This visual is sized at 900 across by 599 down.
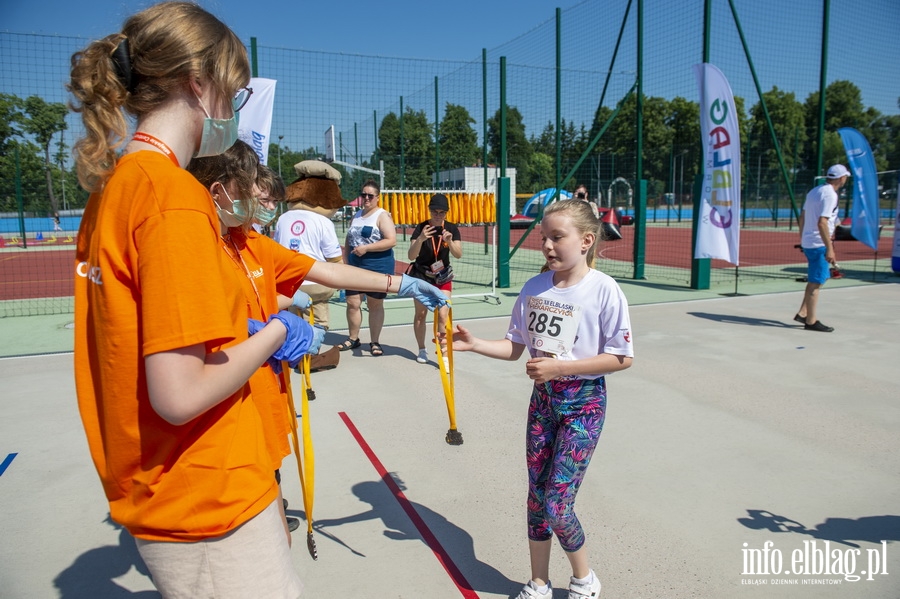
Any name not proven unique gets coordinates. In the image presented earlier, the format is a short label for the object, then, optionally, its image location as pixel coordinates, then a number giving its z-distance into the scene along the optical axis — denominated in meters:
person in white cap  7.31
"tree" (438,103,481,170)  16.89
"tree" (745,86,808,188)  37.91
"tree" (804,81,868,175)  51.16
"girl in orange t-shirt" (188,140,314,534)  1.83
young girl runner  2.36
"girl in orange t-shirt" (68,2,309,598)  1.11
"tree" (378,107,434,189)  19.45
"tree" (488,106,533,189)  13.68
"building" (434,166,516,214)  19.52
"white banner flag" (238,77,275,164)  7.12
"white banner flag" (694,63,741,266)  9.18
